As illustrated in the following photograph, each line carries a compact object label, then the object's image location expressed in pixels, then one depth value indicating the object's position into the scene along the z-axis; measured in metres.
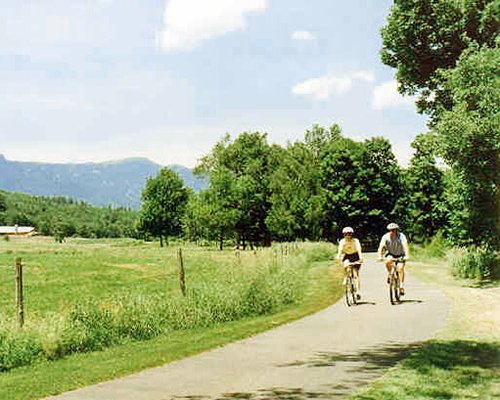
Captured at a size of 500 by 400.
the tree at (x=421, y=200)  82.31
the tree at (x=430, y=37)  24.84
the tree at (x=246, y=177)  79.12
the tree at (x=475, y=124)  20.06
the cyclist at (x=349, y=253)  17.86
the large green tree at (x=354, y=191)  71.19
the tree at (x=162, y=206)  100.50
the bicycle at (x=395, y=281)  17.33
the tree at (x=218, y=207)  76.56
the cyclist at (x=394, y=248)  17.31
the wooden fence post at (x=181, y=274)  17.17
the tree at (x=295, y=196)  70.62
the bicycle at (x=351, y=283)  17.84
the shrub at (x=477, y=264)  27.92
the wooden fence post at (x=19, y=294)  13.04
